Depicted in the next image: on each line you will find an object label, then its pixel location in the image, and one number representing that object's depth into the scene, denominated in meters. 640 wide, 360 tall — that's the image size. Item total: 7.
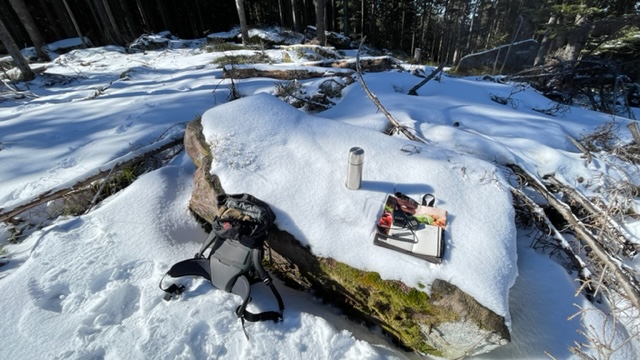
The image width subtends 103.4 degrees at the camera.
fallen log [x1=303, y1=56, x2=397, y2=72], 7.00
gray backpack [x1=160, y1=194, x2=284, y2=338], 1.77
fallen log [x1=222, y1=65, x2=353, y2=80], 5.90
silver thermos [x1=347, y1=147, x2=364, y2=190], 1.89
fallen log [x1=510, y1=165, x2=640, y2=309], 1.61
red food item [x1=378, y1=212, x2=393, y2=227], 1.82
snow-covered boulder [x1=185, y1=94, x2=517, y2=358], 1.57
